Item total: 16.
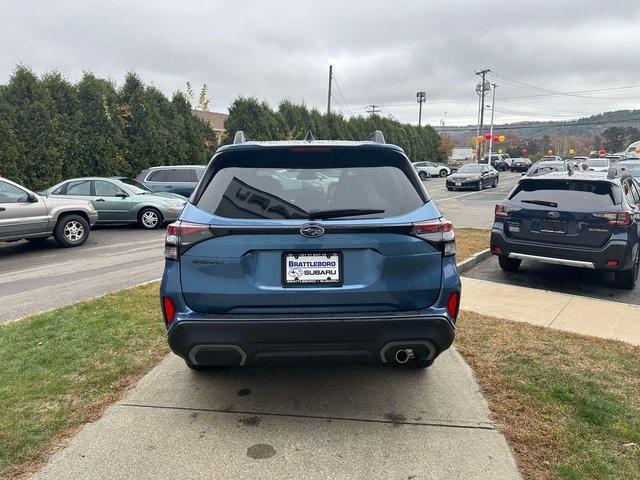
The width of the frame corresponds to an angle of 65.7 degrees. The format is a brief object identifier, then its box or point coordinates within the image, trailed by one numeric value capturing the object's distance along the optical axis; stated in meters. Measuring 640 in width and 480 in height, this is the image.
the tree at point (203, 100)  37.90
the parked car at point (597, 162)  30.17
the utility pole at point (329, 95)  41.81
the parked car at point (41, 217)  9.32
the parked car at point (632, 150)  40.54
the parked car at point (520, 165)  54.25
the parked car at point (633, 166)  16.72
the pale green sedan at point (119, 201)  13.13
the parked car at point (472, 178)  28.56
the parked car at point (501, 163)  58.68
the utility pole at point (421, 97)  72.25
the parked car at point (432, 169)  44.47
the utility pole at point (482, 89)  61.91
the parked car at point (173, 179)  16.36
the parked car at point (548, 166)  21.95
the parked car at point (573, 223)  6.38
